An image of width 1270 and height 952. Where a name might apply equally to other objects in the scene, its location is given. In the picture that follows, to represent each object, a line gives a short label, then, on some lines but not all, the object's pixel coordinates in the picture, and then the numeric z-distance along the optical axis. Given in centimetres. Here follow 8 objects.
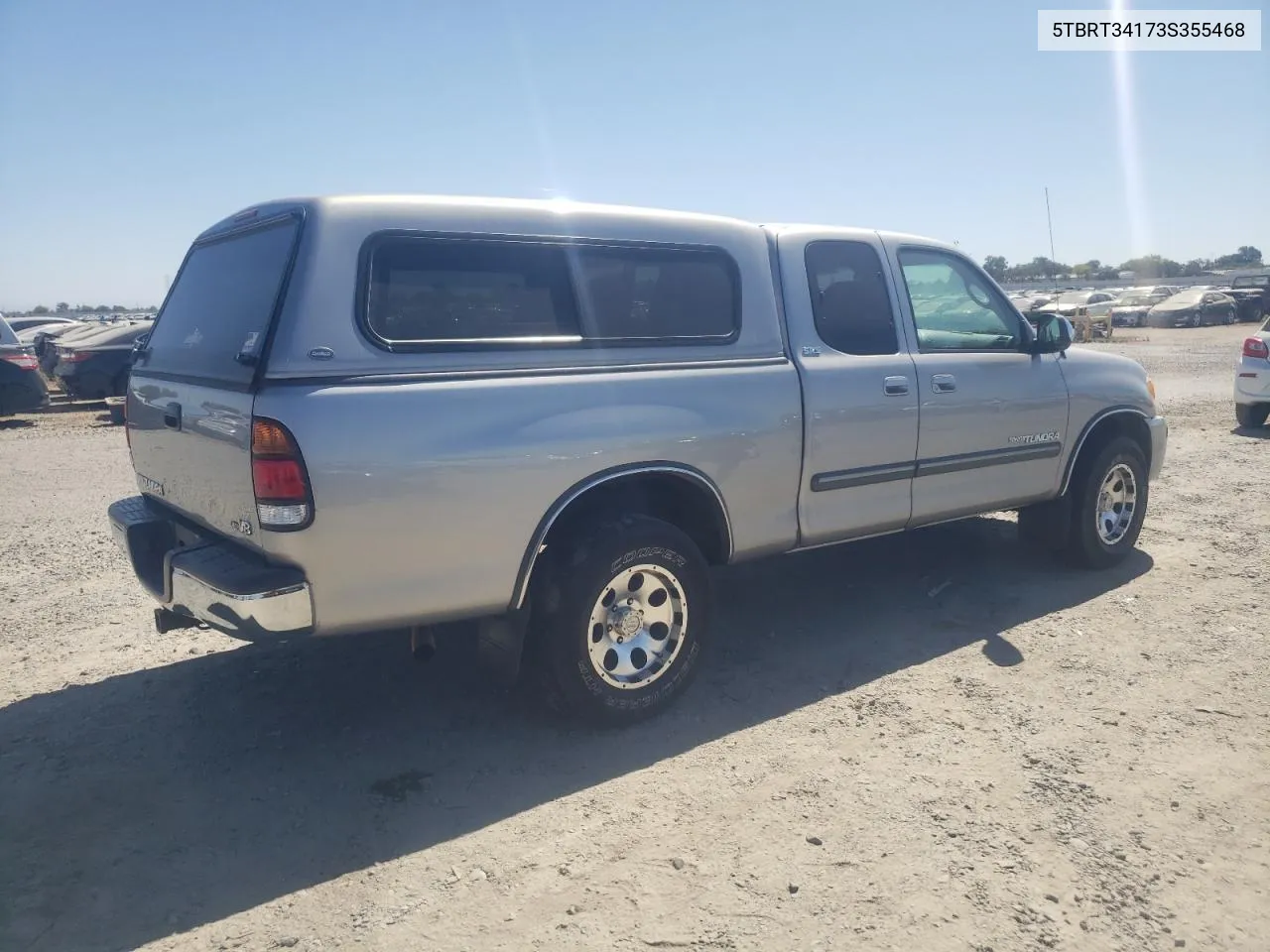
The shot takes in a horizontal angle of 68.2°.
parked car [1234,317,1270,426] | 1120
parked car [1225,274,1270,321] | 3875
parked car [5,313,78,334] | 2663
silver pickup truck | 318
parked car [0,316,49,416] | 1286
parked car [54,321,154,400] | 1584
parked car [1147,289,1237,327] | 3756
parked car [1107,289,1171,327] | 3953
